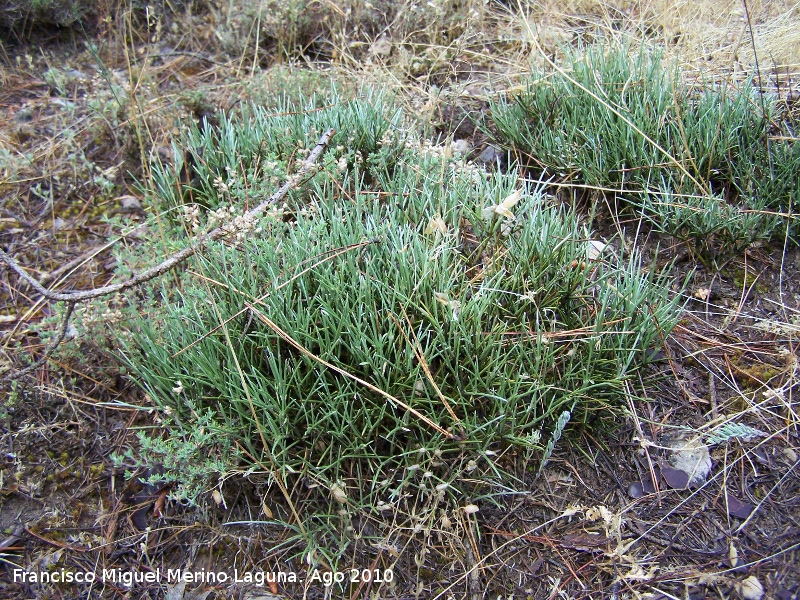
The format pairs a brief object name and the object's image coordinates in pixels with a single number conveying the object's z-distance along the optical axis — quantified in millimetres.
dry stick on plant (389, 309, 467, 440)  501
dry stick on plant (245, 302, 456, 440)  493
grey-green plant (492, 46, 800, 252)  632
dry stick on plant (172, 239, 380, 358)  527
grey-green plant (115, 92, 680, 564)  516
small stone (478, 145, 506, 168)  749
